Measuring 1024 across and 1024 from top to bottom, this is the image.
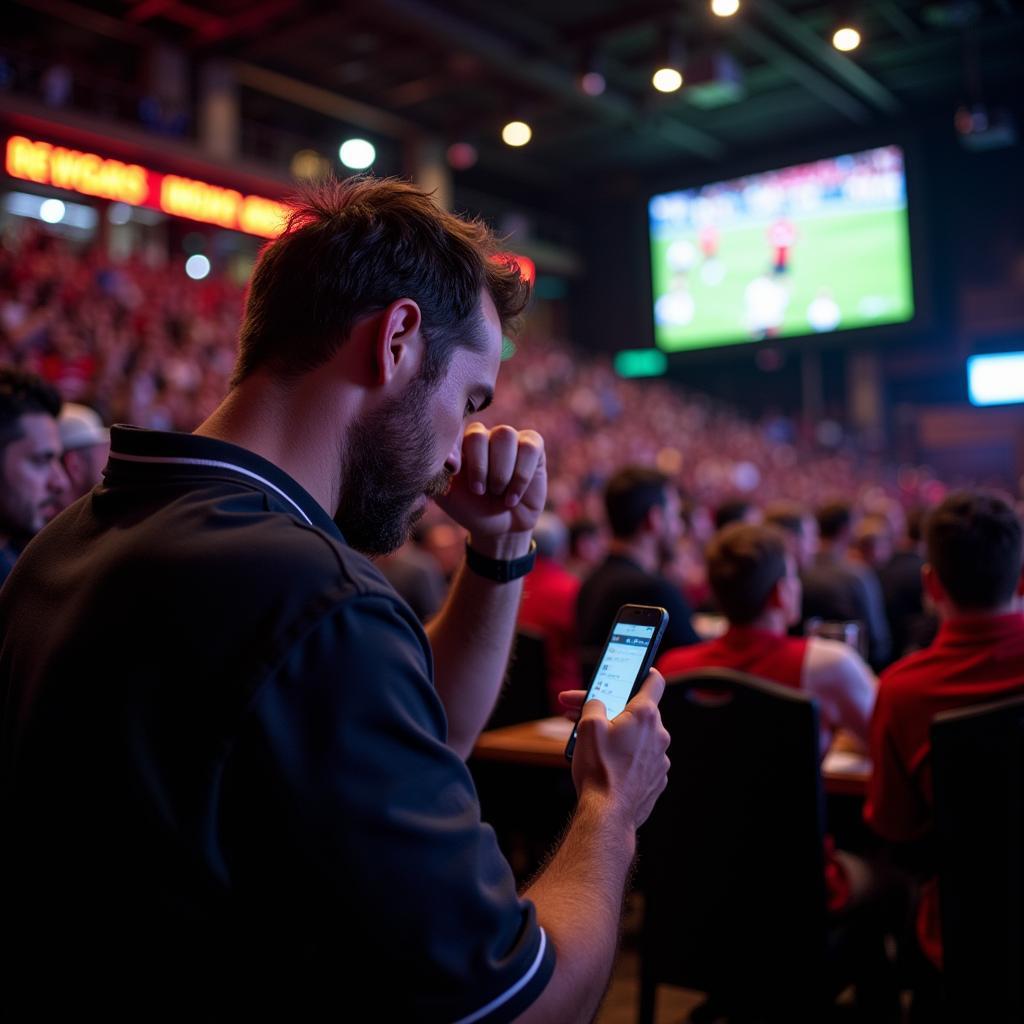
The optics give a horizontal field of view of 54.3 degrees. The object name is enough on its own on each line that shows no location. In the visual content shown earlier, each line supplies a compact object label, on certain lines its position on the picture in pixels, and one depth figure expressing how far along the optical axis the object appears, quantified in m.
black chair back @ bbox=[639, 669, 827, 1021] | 2.12
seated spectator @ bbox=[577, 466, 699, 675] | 3.69
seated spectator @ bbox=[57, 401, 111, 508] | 3.23
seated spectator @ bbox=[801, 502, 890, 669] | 4.64
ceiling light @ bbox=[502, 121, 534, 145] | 10.02
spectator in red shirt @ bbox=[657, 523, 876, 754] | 2.54
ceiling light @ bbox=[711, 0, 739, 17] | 6.70
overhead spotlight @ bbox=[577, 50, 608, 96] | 10.93
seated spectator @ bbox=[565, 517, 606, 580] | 5.70
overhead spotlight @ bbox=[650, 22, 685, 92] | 10.27
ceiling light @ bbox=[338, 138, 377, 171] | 15.69
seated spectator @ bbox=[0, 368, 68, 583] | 2.38
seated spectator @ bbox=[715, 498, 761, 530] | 5.32
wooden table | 2.47
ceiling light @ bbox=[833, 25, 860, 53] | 7.56
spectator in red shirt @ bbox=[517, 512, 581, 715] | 4.25
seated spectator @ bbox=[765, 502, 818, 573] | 5.12
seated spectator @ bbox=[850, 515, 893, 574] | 6.29
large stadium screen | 10.97
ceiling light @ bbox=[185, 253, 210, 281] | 14.61
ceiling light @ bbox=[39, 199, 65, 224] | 14.84
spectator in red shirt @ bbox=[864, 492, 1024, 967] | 2.12
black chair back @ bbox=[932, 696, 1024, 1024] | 1.89
